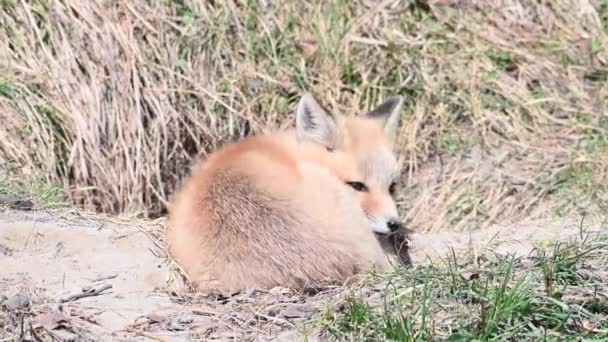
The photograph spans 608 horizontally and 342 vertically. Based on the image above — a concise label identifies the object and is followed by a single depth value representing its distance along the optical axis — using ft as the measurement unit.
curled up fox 28.17
